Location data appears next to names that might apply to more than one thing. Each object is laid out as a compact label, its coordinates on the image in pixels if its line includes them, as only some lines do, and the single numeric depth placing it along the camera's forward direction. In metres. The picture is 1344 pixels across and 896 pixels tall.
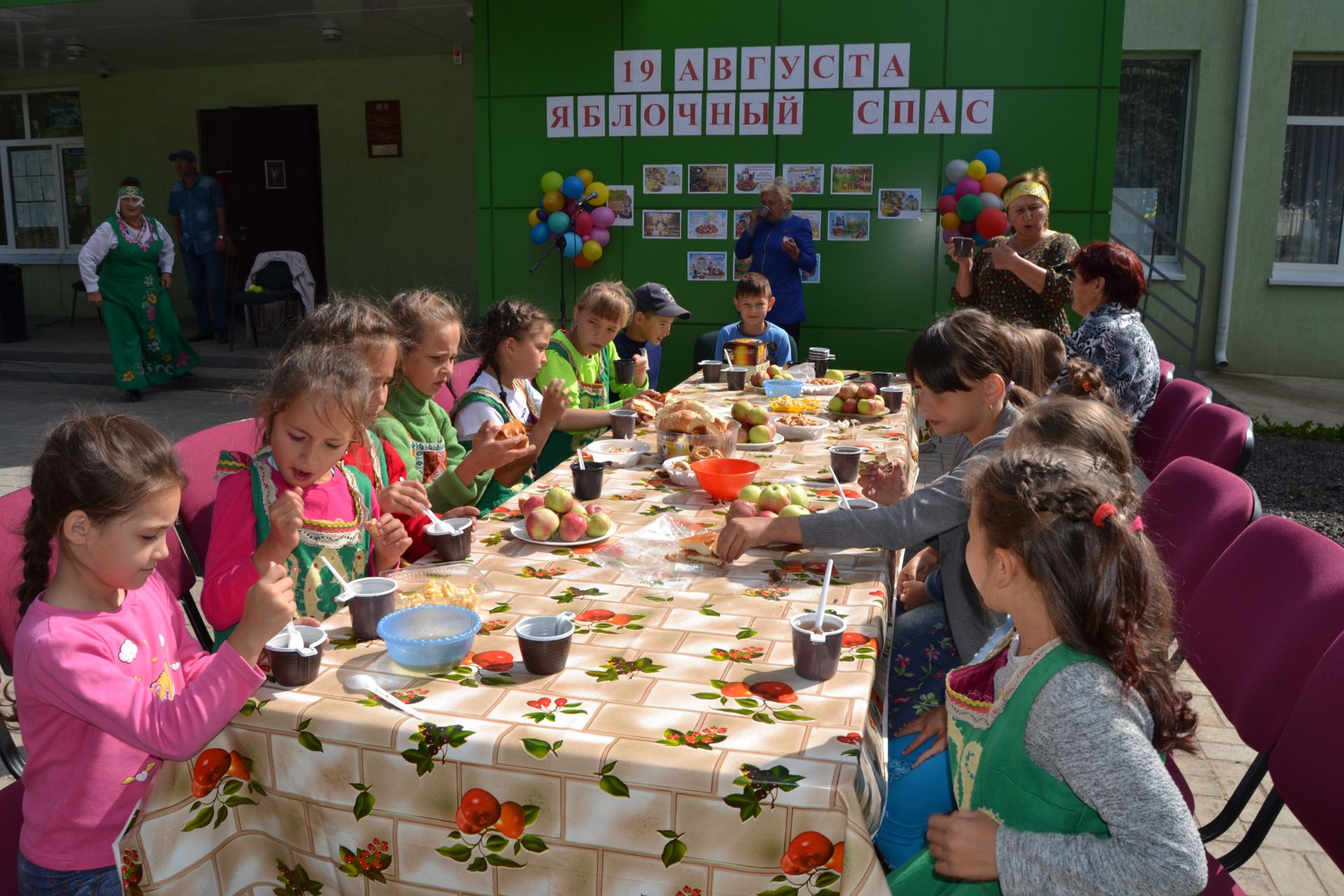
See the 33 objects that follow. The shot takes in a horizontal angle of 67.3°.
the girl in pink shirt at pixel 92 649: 1.54
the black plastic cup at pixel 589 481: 2.76
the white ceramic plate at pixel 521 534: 2.37
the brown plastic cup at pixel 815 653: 1.63
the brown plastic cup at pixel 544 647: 1.64
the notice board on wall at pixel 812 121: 7.69
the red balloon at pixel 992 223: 7.51
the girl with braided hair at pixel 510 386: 3.43
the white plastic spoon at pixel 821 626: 1.62
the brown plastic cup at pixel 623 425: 3.61
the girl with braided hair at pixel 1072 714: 1.30
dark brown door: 12.26
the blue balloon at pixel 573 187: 8.30
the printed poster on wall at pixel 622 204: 8.39
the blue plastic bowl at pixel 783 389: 4.66
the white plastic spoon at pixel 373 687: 1.52
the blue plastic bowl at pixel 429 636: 1.66
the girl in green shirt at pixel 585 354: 4.23
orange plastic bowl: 2.76
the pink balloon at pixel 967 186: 7.66
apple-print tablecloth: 1.34
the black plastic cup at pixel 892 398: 4.31
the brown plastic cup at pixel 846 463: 2.95
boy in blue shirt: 5.66
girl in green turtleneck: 2.96
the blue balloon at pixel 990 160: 7.66
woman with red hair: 4.07
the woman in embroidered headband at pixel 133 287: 8.75
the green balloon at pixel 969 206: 7.59
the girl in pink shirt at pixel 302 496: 2.07
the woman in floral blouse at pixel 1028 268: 5.53
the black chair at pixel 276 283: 11.04
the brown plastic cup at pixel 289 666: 1.58
